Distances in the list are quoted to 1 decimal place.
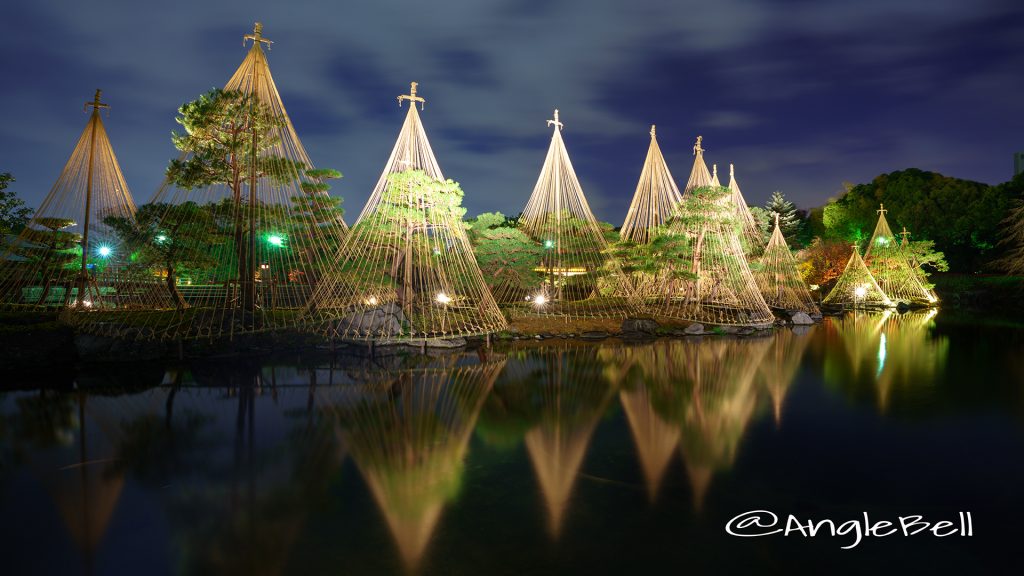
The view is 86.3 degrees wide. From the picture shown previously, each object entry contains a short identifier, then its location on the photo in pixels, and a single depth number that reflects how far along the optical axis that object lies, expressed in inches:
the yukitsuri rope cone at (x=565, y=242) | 627.2
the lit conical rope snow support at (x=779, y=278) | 864.9
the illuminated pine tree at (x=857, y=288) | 1067.9
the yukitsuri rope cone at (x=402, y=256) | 479.5
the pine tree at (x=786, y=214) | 1651.1
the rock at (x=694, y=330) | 633.0
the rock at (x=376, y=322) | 497.7
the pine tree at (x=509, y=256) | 649.6
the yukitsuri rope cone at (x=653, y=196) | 721.6
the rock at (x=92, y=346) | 423.8
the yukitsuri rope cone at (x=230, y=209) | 422.3
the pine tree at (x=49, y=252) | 471.2
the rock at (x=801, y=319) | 767.7
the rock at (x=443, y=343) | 509.4
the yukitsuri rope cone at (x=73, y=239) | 457.1
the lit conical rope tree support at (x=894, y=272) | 1139.3
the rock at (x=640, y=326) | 621.3
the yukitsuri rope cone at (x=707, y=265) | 648.4
